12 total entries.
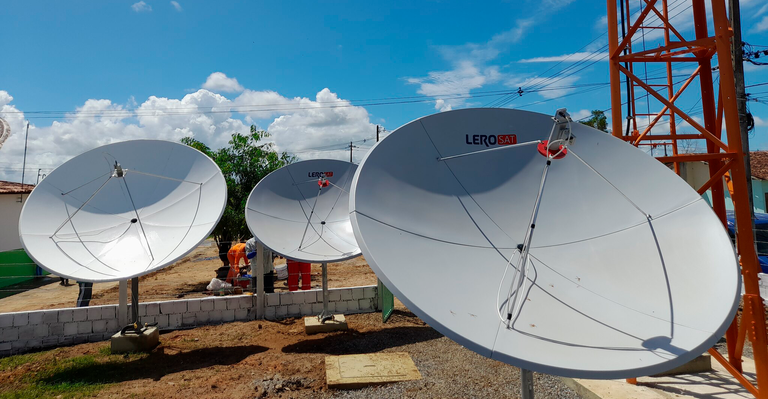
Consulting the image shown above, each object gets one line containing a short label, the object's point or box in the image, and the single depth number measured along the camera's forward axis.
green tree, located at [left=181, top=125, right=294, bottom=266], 15.25
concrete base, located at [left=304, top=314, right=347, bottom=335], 9.02
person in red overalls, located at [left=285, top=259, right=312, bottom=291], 12.00
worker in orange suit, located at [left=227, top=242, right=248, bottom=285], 12.00
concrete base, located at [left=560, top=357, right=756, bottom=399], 5.32
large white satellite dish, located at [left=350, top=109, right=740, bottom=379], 2.98
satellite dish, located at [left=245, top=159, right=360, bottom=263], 8.73
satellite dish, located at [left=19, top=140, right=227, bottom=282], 7.05
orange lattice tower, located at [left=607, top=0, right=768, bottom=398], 4.88
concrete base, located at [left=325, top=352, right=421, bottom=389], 6.29
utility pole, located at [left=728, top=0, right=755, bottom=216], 10.63
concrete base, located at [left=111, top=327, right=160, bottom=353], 7.84
